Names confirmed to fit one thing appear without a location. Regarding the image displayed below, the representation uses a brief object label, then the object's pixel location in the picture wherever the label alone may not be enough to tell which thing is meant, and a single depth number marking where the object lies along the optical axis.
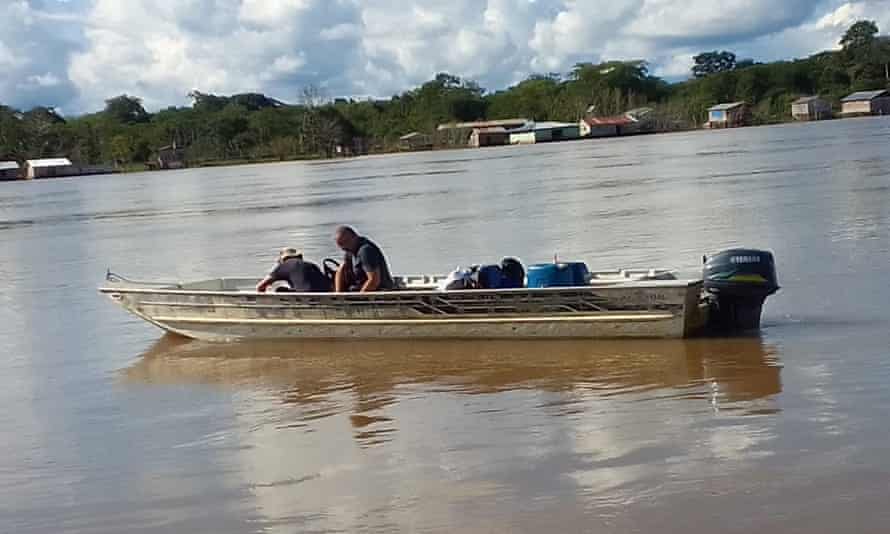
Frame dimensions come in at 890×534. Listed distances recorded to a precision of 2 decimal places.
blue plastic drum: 12.22
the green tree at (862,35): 131.88
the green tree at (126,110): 158.62
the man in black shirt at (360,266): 12.88
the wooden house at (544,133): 123.68
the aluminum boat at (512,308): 11.84
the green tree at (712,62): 174.94
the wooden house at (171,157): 123.38
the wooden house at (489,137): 123.82
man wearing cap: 13.43
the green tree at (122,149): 126.94
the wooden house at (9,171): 125.86
